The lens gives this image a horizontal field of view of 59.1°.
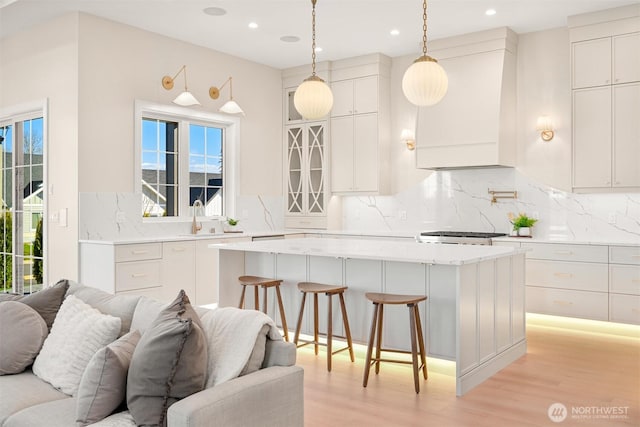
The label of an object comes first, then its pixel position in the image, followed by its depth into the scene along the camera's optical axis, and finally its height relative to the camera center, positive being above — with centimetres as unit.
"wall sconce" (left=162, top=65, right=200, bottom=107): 596 +123
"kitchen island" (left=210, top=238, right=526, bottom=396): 362 -55
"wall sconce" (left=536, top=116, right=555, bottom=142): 590 +89
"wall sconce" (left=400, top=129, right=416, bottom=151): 689 +90
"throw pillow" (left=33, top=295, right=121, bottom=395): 240 -57
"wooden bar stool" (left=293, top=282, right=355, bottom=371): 405 -71
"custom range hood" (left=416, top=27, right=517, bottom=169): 591 +114
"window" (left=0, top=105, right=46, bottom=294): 588 +15
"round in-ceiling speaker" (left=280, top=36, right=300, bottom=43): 622 +194
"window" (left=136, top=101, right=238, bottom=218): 611 +61
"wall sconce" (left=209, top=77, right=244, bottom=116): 643 +128
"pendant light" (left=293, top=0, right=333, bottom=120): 422 +86
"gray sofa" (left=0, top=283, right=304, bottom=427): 192 -70
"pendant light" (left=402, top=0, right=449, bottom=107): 371 +87
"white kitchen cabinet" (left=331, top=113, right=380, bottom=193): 695 +74
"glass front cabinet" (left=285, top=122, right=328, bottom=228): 734 +50
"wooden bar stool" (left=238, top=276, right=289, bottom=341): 444 -59
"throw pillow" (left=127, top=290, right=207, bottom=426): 197 -56
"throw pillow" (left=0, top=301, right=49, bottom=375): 262 -58
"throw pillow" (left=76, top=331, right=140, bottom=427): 204 -63
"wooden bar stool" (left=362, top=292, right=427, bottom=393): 355 -76
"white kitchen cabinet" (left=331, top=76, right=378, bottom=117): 693 +146
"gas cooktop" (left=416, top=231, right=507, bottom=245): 576 -26
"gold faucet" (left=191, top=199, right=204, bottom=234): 637 -10
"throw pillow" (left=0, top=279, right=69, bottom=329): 285 -45
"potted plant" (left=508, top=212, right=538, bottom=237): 586 -14
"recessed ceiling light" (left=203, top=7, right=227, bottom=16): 534 +194
